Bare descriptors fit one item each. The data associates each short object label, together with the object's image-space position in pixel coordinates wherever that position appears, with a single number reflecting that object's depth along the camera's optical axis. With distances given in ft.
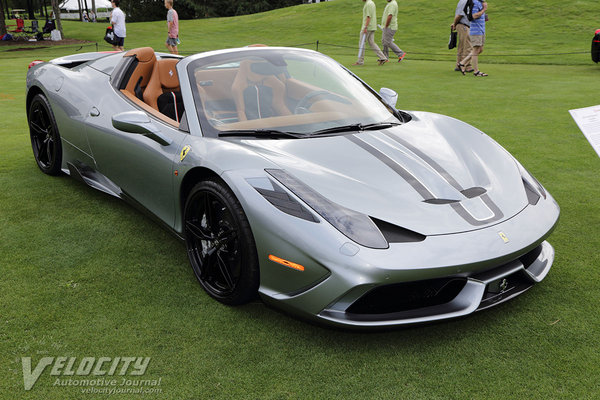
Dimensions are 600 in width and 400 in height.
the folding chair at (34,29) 92.09
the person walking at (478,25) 35.58
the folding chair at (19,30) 91.67
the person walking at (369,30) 44.27
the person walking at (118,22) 47.05
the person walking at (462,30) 37.60
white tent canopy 210.18
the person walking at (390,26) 45.39
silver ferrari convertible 7.23
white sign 10.14
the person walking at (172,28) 44.22
